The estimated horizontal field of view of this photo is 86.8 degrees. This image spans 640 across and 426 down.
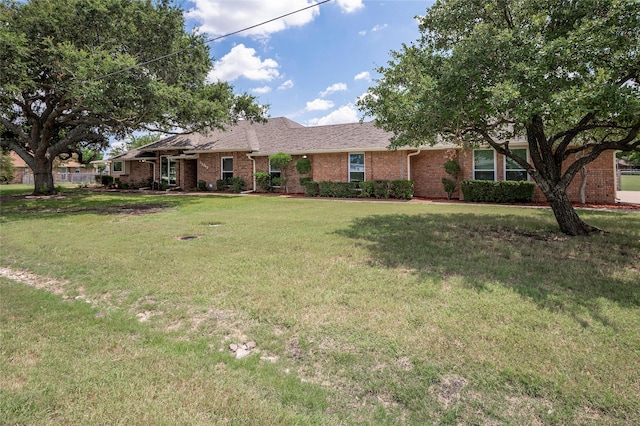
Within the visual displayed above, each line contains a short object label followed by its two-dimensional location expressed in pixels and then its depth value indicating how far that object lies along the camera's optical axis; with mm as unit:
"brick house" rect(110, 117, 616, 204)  15250
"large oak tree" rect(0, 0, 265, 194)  12672
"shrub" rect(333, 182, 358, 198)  17844
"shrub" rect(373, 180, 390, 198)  17031
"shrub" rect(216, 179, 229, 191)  22367
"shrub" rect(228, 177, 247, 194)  21438
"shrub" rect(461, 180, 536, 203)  13992
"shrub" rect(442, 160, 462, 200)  15782
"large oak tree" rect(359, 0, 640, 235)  5676
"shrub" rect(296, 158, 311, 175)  19359
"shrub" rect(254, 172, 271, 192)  20828
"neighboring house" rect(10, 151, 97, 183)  46844
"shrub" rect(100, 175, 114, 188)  29369
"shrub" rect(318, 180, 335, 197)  18230
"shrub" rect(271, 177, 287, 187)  20609
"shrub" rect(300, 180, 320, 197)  18625
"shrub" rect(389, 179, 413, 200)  16344
